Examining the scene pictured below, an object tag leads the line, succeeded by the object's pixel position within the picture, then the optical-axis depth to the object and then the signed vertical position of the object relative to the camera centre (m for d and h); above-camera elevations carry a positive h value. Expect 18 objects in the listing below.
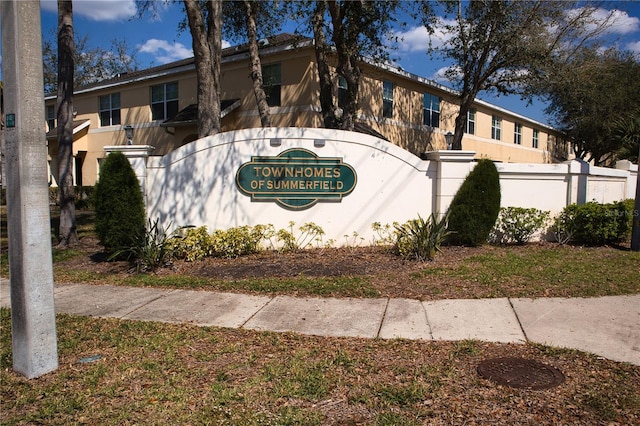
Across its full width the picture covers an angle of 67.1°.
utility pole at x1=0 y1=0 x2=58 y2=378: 3.92 -0.01
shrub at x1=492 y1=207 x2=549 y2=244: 9.98 -0.77
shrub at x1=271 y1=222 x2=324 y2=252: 9.46 -1.04
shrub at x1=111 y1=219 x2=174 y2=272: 8.19 -1.17
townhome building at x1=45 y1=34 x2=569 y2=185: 16.98 +3.43
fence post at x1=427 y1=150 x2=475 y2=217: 9.84 +0.26
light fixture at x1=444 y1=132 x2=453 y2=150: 19.69 +1.92
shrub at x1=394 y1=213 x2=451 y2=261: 8.38 -0.97
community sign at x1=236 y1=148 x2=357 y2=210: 9.55 +0.12
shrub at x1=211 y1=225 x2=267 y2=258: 8.99 -1.06
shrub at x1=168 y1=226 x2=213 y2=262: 8.79 -1.11
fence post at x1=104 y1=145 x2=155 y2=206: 9.23 +0.48
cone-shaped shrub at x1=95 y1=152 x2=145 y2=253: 8.74 -0.40
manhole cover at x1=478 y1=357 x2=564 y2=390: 3.89 -1.58
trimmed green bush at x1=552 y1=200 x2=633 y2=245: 9.84 -0.77
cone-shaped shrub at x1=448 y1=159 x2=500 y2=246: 9.48 -0.42
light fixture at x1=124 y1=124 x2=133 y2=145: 16.17 +1.76
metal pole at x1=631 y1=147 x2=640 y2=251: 9.43 -0.79
